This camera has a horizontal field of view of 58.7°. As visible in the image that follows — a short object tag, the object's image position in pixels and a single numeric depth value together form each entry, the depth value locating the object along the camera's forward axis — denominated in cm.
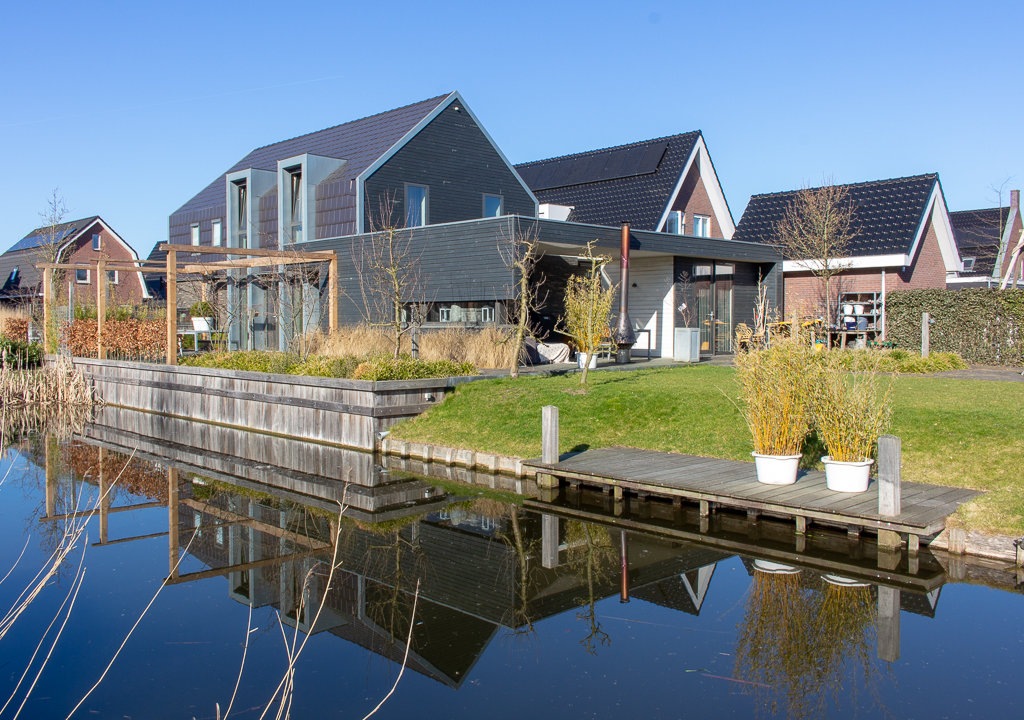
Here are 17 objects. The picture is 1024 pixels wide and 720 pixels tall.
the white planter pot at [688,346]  2006
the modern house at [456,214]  1928
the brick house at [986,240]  3272
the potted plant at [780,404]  841
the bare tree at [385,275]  1914
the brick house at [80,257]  4247
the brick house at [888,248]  2516
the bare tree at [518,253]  1677
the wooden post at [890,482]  729
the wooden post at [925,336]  1867
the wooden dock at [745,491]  739
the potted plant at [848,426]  805
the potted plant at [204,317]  2578
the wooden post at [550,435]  998
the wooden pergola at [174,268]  1678
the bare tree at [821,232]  2262
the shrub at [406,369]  1337
